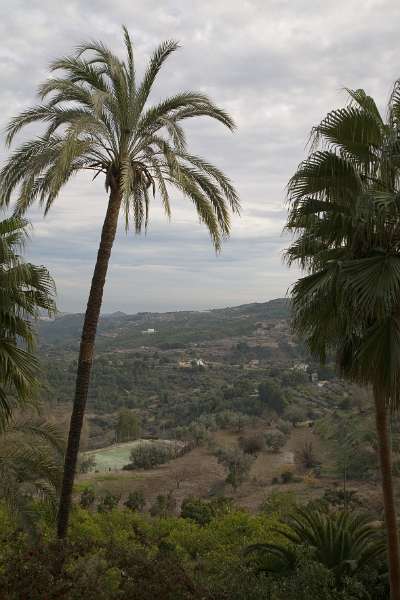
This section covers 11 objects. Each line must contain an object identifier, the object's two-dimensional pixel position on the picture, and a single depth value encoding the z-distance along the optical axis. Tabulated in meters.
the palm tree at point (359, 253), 5.06
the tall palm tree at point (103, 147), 7.45
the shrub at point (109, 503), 15.58
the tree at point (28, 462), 7.38
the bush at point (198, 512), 14.50
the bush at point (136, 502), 18.39
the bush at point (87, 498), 16.92
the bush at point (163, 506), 17.30
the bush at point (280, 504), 13.25
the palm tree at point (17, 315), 6.64
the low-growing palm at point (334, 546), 7.23
